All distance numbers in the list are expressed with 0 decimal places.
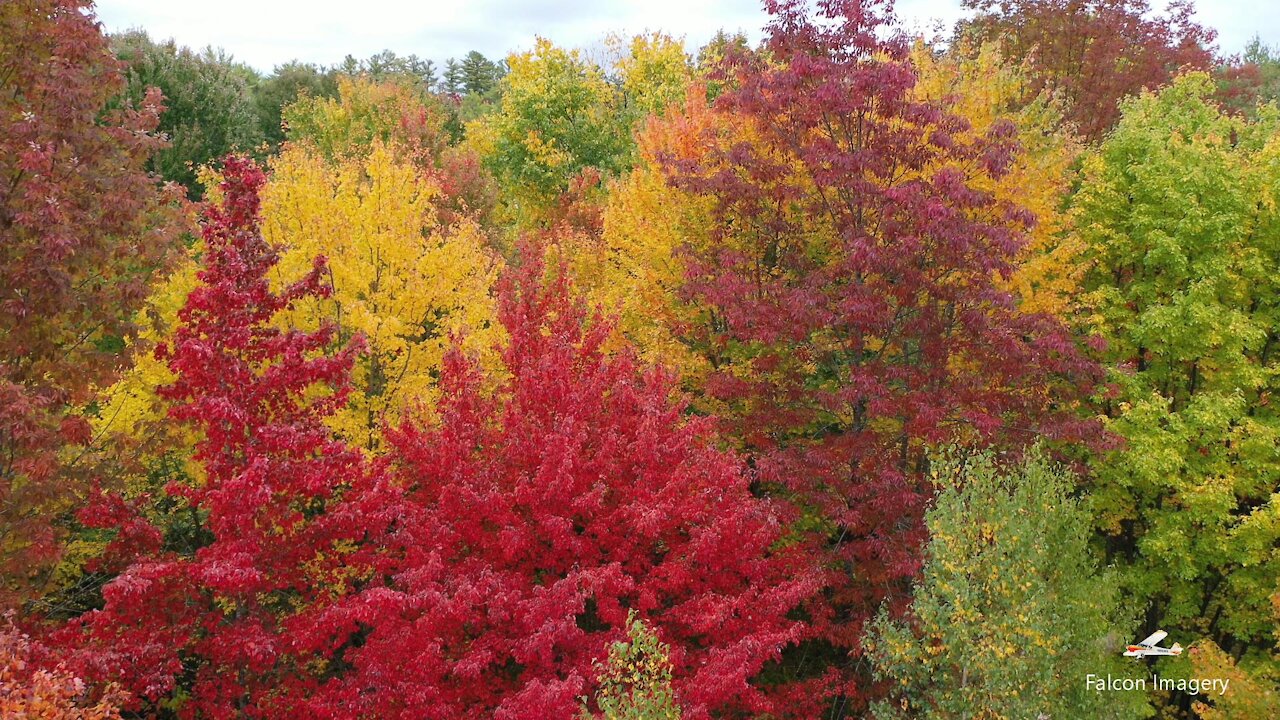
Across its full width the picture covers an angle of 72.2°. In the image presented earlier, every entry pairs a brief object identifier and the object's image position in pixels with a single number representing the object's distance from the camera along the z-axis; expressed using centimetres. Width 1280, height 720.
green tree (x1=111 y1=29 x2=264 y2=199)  3456
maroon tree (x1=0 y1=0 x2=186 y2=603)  1165
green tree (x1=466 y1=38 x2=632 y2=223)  3784
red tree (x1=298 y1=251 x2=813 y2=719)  1141
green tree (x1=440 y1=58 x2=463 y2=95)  12712
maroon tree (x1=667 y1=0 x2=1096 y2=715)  1545
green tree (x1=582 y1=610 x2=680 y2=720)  1000
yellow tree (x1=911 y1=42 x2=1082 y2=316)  1917
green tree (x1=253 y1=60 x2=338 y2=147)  5212
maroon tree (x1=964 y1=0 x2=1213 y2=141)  3188
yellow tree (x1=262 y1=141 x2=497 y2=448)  1764
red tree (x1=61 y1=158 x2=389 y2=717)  1098
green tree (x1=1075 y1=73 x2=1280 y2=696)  2020
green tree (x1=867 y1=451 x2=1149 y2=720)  1296
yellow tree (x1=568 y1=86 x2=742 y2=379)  2045
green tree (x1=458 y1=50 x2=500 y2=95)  11050
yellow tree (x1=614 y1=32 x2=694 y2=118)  3812
